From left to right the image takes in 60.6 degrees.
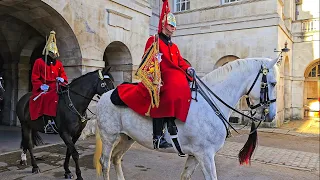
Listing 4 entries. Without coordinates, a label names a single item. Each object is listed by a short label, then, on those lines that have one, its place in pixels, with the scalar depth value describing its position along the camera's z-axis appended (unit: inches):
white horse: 116.9
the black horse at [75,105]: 178.5
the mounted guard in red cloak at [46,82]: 186.9
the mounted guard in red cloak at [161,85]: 119.5
